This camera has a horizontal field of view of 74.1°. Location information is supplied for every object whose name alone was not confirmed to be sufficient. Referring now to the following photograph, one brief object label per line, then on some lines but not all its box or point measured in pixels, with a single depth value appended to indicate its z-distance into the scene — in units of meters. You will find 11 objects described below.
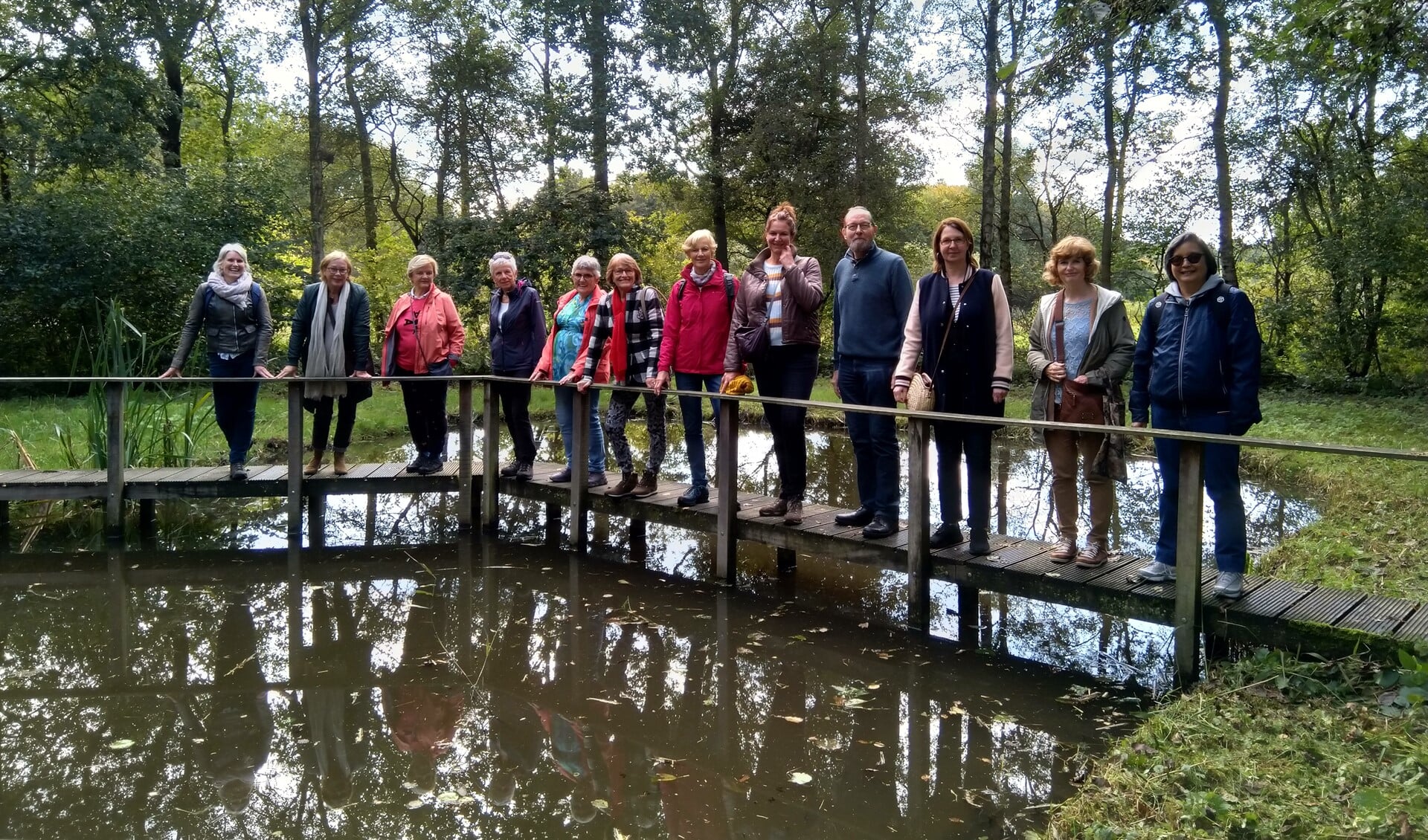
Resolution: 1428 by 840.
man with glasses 5.09
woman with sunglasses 3.98
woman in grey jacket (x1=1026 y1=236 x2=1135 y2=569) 4.45
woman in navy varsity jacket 4.76
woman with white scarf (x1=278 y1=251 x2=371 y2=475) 6.89
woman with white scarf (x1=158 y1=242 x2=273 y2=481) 6.69
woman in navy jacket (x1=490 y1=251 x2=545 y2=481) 6.68
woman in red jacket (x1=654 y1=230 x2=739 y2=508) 5.79
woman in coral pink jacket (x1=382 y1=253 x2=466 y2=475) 6.89
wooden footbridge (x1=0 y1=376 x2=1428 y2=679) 3.95
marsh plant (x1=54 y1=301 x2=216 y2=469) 7.10
